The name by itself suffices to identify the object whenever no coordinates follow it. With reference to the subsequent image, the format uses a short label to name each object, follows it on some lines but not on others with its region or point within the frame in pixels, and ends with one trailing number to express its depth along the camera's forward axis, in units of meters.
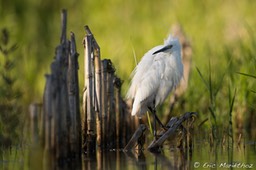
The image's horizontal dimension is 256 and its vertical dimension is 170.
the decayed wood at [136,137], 16.09
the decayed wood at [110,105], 17.02
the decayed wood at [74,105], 13.95
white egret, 18.22
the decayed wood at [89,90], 15.61
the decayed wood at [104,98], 16.62
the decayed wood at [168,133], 15.95
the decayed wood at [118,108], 17.64
